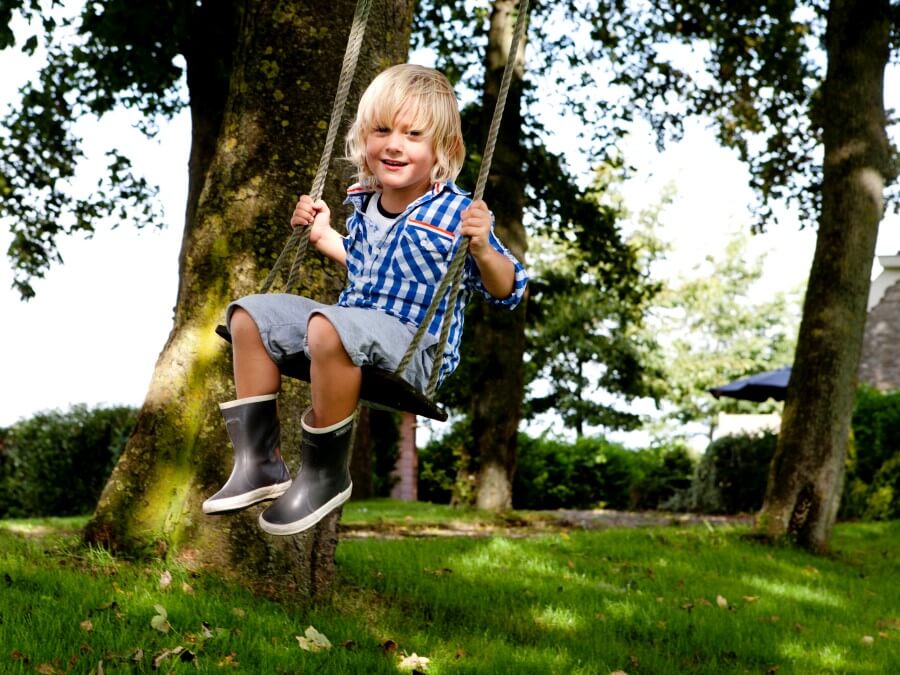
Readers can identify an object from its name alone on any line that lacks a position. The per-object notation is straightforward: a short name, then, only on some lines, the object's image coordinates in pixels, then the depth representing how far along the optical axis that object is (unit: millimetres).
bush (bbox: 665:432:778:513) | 18375
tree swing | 3260
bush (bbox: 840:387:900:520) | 15219
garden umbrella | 20344
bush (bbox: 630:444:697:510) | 23047
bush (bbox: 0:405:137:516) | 15180
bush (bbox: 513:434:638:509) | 23422
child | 3465
